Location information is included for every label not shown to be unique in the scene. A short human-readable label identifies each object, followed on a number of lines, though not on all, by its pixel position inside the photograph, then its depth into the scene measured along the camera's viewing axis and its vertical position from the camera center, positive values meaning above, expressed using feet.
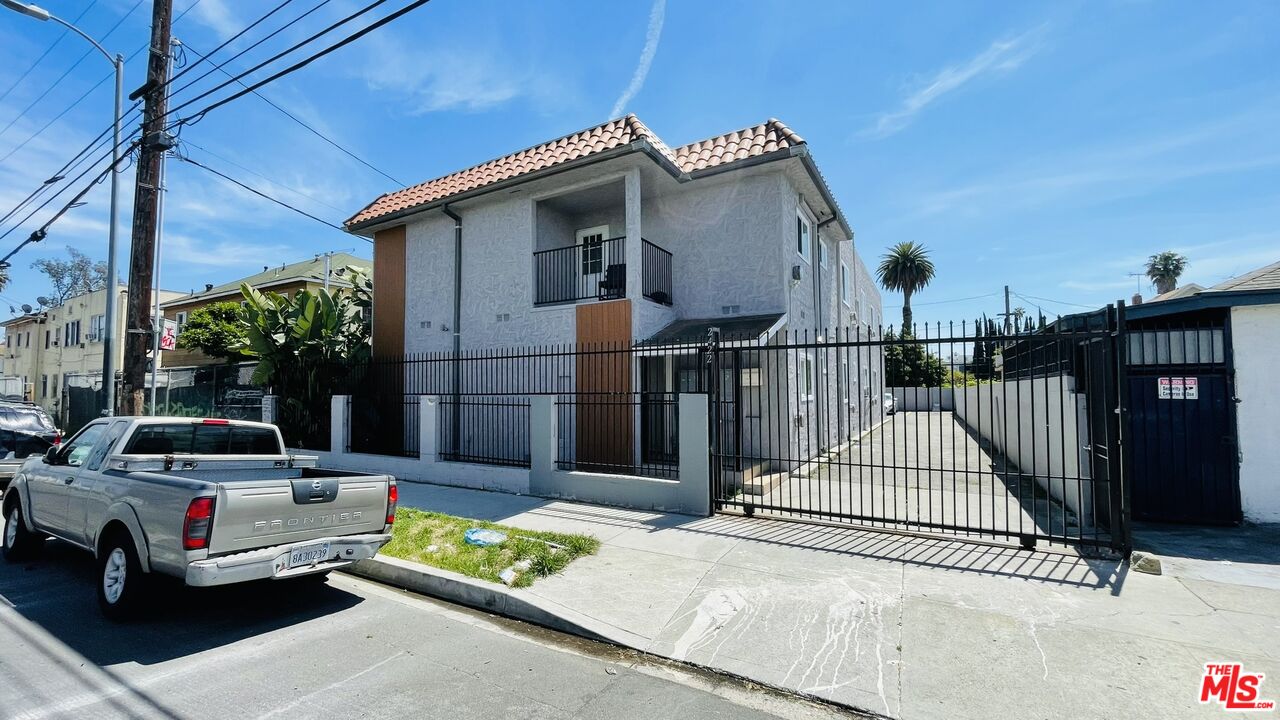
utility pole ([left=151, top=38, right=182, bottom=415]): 36.81 +3.96
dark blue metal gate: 23.50 -1.65
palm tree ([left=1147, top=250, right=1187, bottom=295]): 177.58 +35.74
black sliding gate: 19.65 -3.20
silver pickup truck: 13.92 -3.31
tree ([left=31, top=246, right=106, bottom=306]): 150.61 +29.95
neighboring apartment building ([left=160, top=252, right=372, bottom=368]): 83.92 +15.39
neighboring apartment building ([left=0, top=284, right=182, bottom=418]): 95.66 +8.16
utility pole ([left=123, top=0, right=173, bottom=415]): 32.12 +10.07
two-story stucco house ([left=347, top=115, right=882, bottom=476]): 35.86 +9.72
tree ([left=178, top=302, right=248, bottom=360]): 74.74 +7.57
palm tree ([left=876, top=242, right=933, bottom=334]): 151.02 +30.42
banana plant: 42.65 +2.49
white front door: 41.57 +9.00
